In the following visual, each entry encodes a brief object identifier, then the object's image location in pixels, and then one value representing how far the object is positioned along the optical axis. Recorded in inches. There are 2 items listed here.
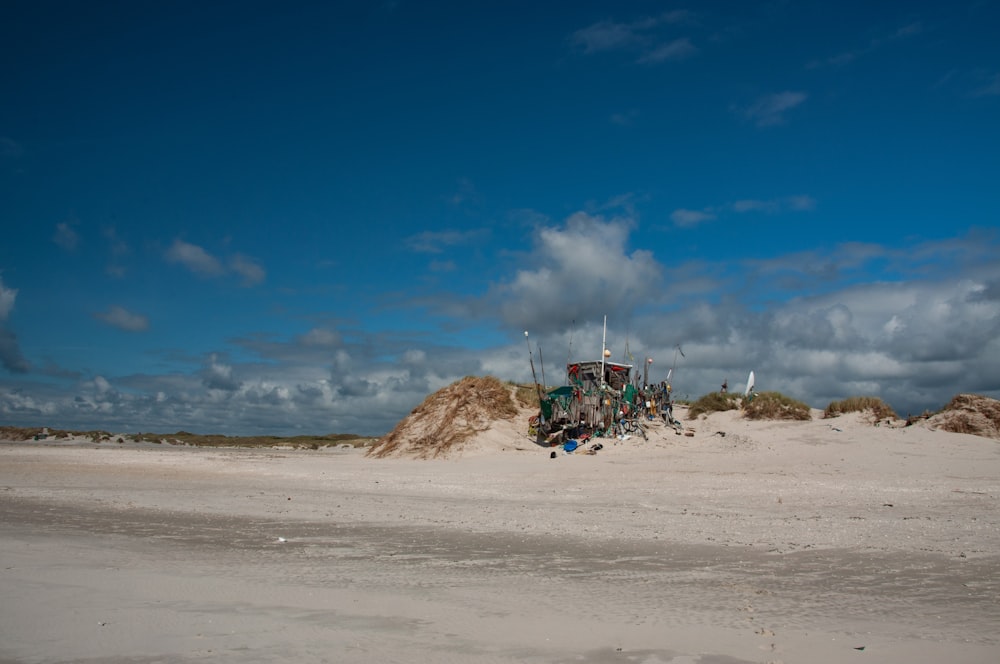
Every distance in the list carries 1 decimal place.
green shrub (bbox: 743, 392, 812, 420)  990.4
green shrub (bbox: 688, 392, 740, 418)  1093.8
